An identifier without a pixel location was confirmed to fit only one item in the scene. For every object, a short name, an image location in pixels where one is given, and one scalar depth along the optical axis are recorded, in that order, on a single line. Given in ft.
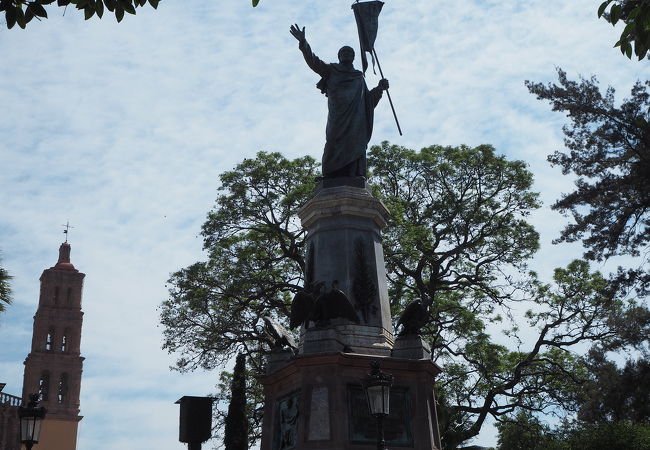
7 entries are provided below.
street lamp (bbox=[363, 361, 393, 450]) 40.19
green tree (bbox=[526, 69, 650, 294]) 58.39
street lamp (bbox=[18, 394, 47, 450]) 46.85
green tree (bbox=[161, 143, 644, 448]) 82.94
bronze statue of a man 55.42
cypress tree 67.31
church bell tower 234.79
